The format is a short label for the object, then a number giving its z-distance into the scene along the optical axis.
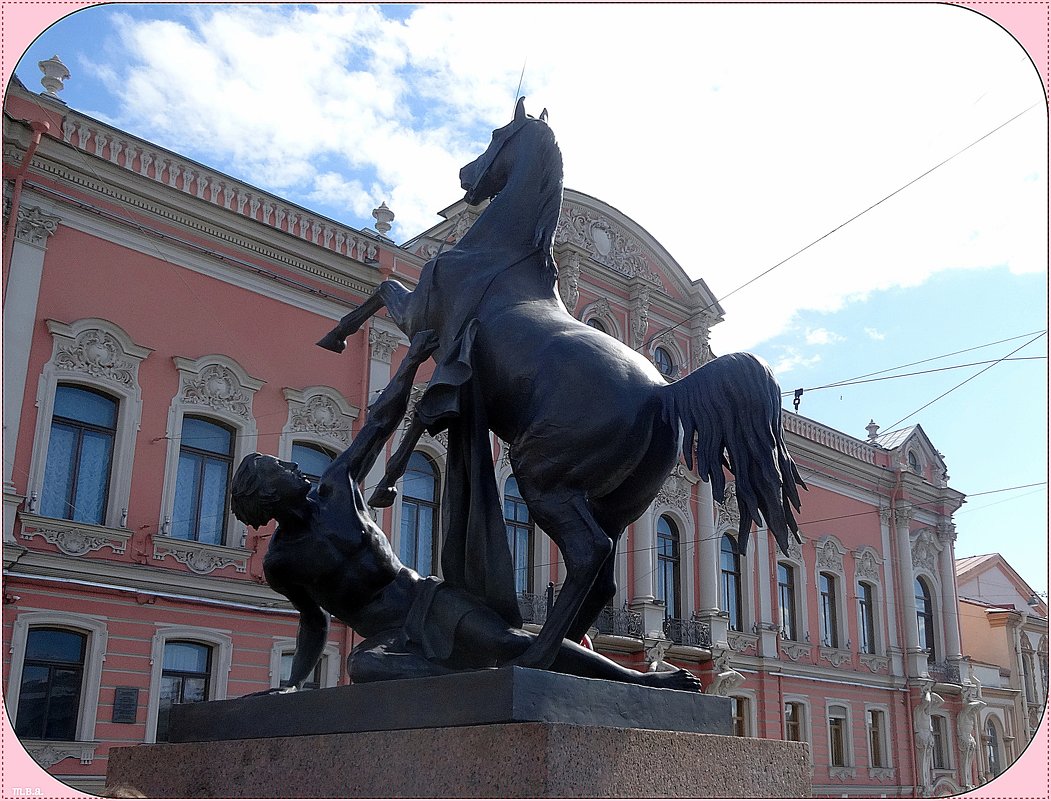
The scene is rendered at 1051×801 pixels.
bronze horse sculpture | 3.21
